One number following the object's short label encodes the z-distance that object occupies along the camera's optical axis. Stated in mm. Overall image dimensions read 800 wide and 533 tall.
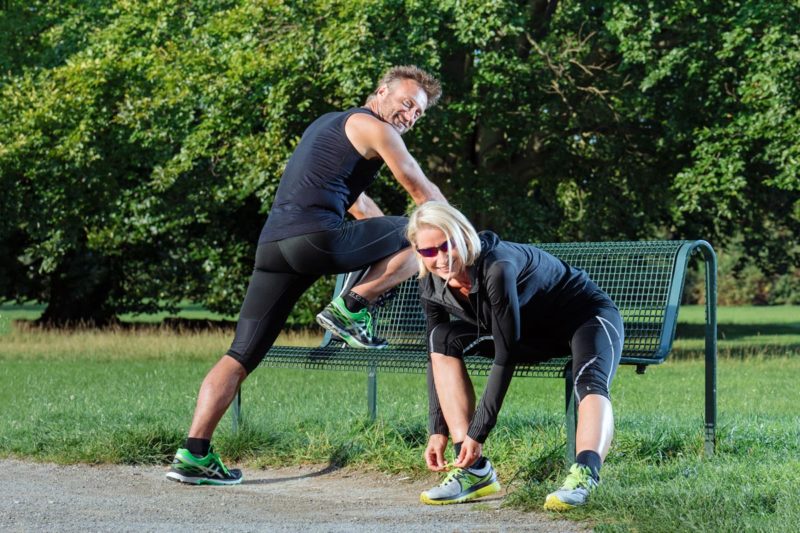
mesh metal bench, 5461
